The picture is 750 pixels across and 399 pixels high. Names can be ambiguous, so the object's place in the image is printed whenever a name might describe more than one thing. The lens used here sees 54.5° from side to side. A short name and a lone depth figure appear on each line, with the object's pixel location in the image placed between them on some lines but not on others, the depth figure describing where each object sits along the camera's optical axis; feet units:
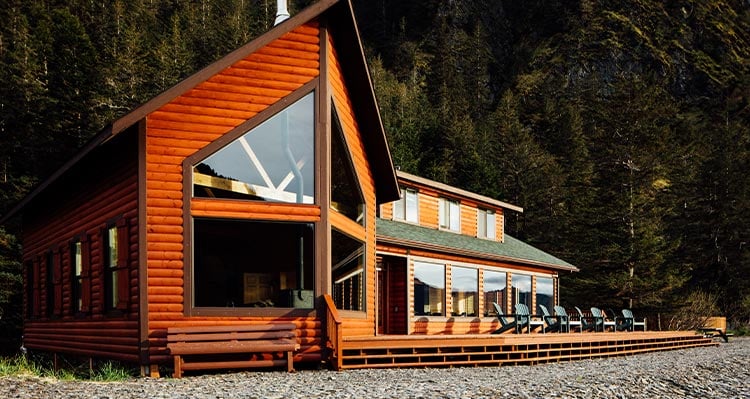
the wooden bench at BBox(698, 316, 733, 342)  101.35
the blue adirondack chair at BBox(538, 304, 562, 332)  64.64
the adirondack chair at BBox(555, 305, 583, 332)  65.37
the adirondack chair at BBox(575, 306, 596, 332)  70.44
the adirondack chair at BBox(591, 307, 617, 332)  69.72
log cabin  37.47
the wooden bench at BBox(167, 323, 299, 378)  35.53
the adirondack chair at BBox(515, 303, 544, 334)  60.63
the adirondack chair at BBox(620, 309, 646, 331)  75.82
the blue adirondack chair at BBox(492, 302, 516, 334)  60.44
